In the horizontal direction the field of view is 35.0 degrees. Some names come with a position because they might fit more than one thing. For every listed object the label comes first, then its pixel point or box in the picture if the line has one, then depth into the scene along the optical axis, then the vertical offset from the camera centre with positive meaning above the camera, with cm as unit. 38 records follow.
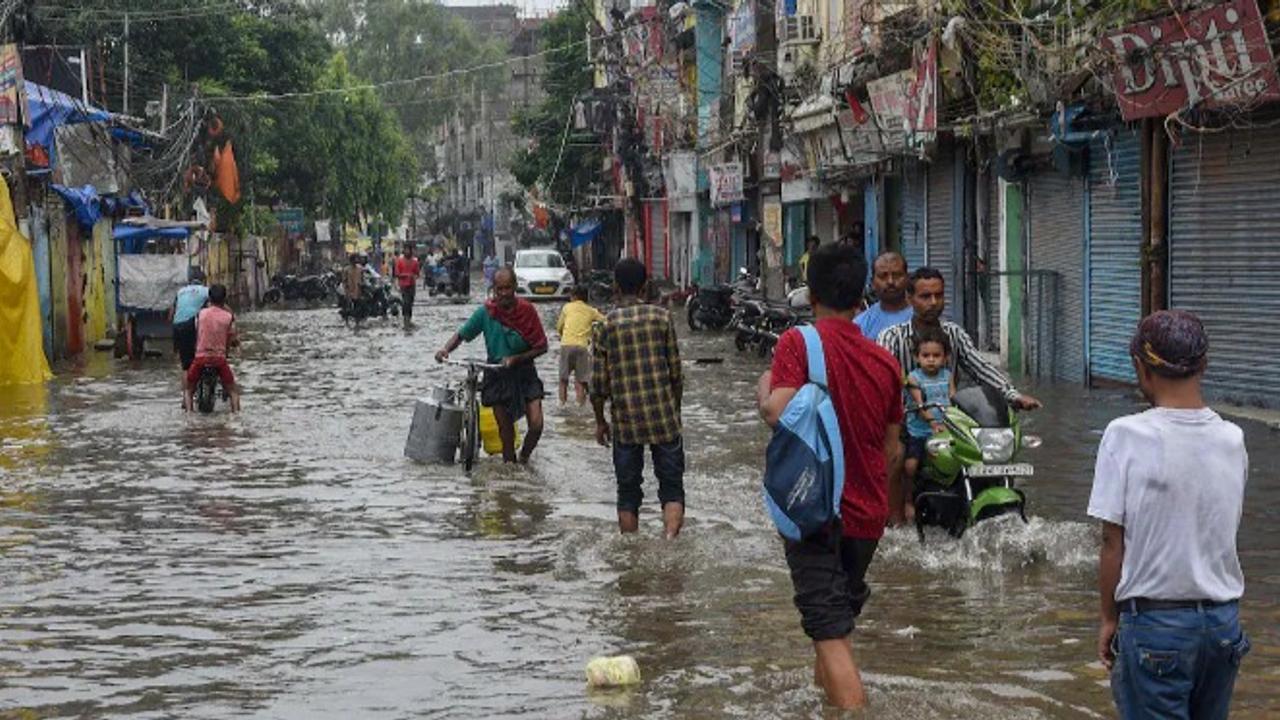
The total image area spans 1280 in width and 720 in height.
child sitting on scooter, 1002 -85
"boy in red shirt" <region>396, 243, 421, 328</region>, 4362 -114
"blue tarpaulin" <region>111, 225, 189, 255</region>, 3716 -3
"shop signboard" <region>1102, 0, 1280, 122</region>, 1481 +111
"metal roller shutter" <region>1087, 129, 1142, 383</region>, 2001 -45
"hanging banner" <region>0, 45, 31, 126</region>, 2616 +203
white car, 5544 -157
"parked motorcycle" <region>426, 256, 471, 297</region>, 6231 -163
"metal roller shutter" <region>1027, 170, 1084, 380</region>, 2192 -76
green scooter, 995 -125
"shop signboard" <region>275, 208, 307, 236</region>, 7512 +45
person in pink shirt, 1980 -103
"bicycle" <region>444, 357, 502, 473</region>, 1497 -143
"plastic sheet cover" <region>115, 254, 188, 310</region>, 3216 -76
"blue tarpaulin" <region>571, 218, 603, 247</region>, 7444 -31
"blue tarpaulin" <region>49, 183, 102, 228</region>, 3256 +56
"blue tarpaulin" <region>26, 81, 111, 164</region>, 3058 +191
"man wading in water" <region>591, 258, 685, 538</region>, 1050 -82
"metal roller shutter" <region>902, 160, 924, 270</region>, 2942 +0
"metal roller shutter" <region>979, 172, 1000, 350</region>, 2572 -59
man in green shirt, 1440 -88
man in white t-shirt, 479 -77
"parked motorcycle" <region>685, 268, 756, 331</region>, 3703 -159
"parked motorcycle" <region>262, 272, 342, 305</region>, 6238 -179
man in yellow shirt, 1947 -108
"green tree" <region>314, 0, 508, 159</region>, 9944 +899
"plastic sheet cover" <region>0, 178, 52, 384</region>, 2523 -87
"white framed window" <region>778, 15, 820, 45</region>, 3544 +328
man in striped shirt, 991 -63
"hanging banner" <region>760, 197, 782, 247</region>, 4053 -10
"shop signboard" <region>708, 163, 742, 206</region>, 4412 +78
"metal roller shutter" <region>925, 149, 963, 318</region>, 2766 -7
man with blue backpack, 644 -76
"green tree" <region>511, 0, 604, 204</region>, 6831 +370
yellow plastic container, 1553 -159
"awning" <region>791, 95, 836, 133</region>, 3116 +162
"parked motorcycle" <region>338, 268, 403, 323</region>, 4216 -161
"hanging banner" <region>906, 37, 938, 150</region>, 2319 +141
